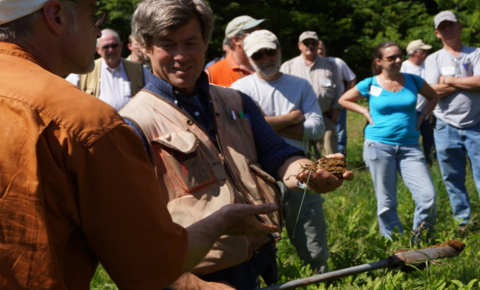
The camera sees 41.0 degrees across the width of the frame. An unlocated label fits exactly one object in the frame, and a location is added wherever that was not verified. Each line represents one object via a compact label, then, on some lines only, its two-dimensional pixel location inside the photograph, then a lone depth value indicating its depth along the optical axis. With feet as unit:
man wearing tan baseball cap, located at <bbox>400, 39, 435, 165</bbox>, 32.71
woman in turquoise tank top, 19.75
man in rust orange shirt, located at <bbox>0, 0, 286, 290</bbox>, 5.21
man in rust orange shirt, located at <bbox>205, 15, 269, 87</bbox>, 21.30
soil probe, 9.37
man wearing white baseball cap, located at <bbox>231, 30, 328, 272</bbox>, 15.80
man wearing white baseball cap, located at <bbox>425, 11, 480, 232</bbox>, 21.89
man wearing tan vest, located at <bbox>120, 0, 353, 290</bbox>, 8.55
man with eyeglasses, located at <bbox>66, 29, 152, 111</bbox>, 23.21
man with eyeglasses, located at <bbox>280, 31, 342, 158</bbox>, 28.22
